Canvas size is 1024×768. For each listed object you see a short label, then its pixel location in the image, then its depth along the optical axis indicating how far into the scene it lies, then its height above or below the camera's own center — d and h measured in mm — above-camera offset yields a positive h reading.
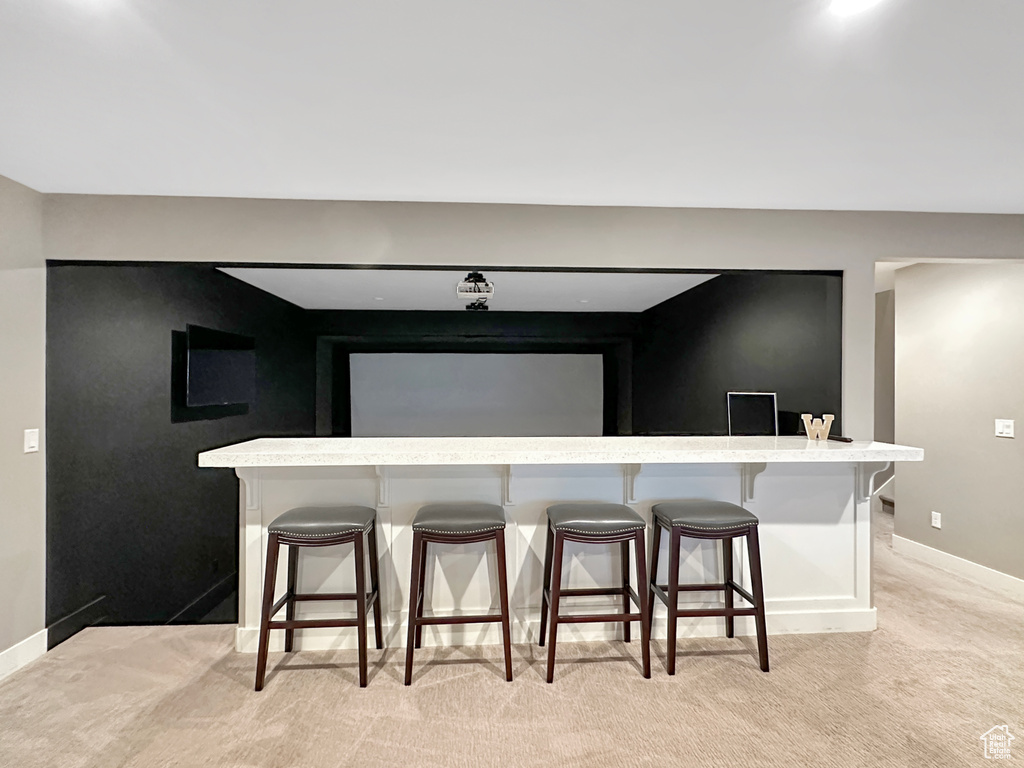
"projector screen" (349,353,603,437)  6297 -115
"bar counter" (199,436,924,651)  2650 -628
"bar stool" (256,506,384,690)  2303 -668
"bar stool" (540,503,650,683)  2385 -678
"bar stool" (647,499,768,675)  2449 -682
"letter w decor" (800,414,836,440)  2846 -228
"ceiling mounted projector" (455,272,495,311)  3428 +594
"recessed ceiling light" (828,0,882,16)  1311 +909
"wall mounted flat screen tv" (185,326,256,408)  3672 +96
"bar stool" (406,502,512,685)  2355 -674
